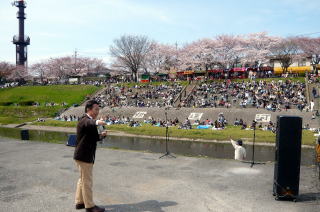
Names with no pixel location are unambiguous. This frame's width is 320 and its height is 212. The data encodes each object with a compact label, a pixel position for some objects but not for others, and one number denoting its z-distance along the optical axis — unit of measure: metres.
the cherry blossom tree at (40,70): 81.44
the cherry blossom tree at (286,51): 50.22
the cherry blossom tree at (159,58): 62.16
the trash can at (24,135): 18.56
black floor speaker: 5.64
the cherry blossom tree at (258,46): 50.38
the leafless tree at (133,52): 57.31
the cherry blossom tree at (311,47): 48.49
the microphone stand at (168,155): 9.99
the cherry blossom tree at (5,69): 69.81
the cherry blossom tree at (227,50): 50.50
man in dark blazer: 4.88
